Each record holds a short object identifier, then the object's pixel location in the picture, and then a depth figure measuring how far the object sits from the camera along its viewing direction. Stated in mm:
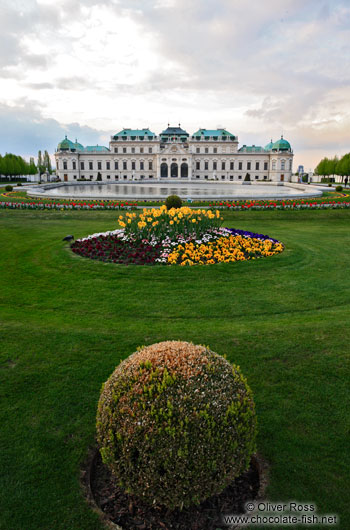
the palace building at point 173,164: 95750
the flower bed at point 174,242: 11406
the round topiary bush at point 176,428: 2941
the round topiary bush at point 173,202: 19047
